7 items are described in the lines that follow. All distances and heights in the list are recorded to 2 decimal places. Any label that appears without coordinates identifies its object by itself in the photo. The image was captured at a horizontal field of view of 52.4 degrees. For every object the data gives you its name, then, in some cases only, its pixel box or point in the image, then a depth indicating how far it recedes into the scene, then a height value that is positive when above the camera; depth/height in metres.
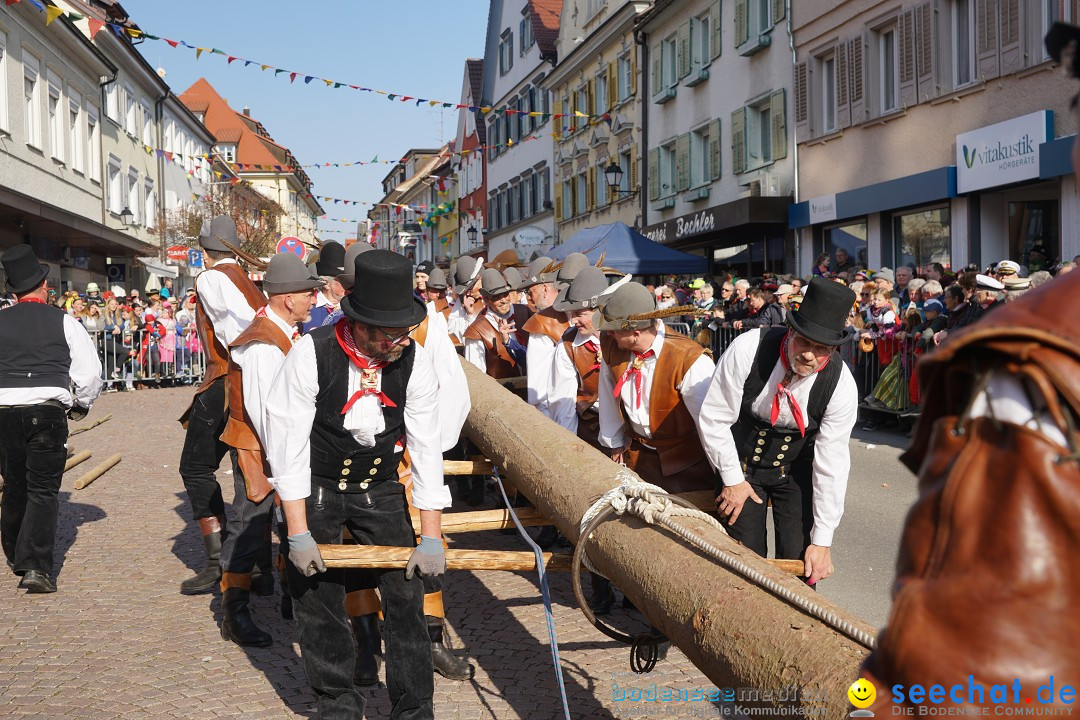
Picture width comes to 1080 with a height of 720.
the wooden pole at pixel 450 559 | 3.95 -0.77
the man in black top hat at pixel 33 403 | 6.62 -0.27
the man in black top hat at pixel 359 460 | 4.03 -0.41
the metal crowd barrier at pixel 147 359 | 20.61 -0.03
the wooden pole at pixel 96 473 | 10.05 -1.11
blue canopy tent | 19.05 +1.67
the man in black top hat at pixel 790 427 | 4.64 -0.36
